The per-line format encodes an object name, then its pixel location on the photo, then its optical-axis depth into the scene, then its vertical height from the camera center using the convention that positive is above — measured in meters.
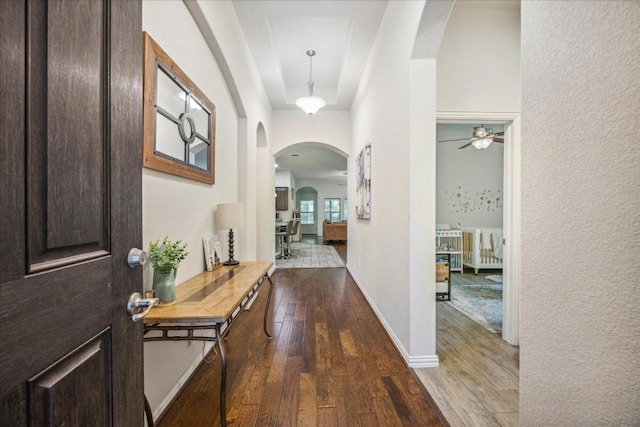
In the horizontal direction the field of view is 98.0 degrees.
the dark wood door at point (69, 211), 0.49 +0.00
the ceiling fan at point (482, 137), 4.05 +1.11
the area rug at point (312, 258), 6.17 -1.18
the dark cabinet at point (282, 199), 11.10 +0.52
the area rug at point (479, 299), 3.05 -1.17
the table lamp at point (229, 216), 2.39 -0.04
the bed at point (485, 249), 5.28 -0.70
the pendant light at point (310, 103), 4.04 +1.61
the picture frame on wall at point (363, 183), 3.72 +0.42
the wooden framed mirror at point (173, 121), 1.50 +0.59
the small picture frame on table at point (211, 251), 2.23 -0.33
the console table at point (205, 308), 1.29 -0.48
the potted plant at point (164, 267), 1.38 -0.28
